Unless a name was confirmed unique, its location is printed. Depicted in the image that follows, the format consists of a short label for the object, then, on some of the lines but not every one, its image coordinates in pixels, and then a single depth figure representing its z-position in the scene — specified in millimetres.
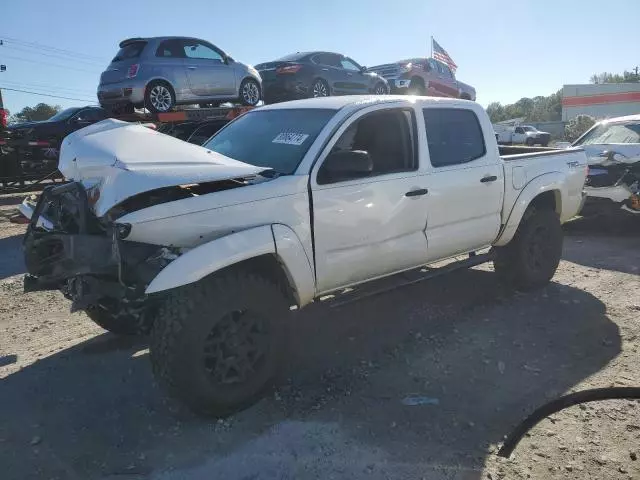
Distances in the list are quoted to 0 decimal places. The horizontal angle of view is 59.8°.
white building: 47650
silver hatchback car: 10297
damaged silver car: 8016
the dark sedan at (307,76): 12680
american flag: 20591
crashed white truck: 3264
